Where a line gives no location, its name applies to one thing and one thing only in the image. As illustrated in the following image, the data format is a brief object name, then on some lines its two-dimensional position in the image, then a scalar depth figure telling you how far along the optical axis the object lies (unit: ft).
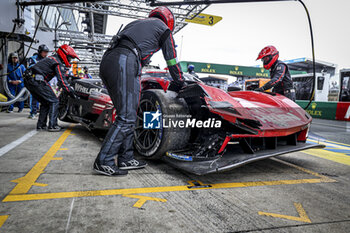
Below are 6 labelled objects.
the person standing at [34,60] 20.81
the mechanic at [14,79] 25.34
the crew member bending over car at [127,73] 7.97
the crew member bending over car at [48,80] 15.84
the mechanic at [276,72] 15.21
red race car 7.39
